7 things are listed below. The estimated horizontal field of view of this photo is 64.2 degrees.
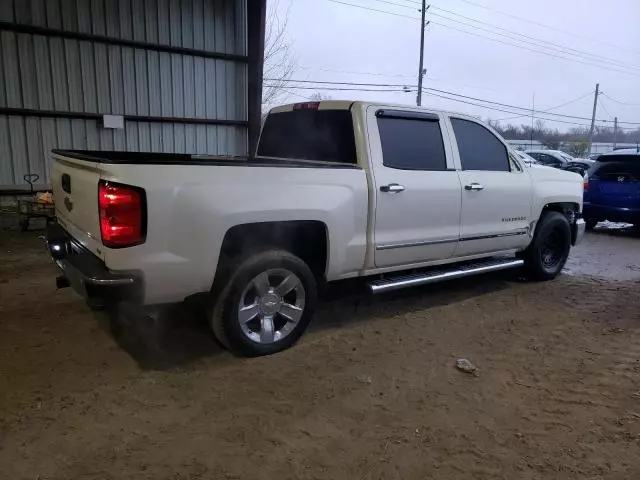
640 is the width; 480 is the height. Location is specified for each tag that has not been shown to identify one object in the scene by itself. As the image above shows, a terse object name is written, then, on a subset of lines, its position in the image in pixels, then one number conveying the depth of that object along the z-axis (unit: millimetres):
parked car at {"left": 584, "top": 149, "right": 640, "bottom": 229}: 9844
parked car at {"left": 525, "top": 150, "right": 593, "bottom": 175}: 22156
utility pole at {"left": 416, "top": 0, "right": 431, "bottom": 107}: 28844
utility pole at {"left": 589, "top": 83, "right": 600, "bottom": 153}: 52725
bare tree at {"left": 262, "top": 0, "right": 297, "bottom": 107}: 24609
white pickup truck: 3248
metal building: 9883
